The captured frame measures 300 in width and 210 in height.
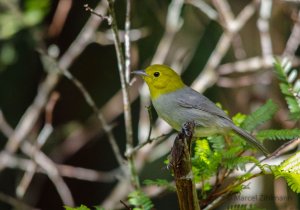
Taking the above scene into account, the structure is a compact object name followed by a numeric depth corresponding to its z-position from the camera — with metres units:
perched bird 7.34
